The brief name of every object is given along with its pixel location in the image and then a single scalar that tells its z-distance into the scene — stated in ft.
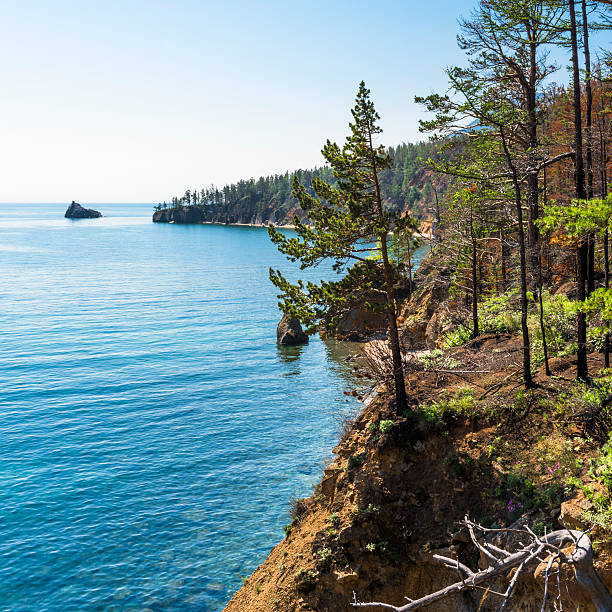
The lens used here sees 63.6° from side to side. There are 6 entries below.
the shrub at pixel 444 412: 56.65
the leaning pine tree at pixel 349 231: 60.95
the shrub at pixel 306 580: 48.88
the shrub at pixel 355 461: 58.29
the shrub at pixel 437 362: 69.21
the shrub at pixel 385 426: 58.03
